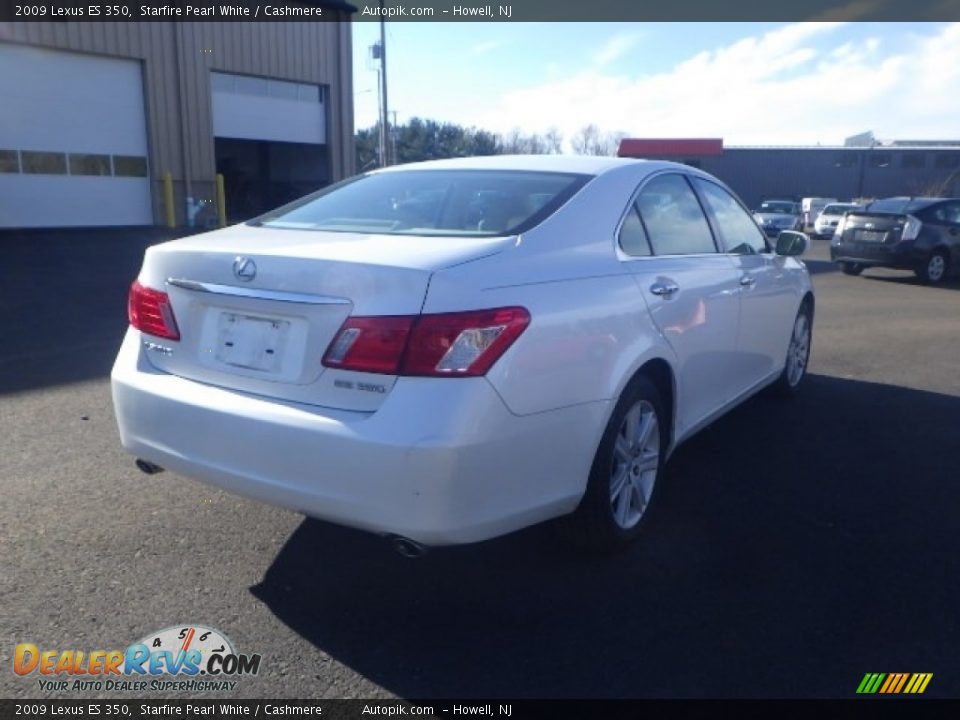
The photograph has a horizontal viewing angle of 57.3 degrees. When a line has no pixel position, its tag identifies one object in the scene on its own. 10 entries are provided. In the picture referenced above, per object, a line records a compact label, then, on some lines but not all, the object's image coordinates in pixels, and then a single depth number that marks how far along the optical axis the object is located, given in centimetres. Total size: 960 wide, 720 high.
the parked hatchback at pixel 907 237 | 1471
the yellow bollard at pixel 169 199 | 2233
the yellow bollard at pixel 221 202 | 2297
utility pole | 3216
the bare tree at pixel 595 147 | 6361
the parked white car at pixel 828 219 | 3145
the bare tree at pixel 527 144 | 6102
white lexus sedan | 271
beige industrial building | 1991
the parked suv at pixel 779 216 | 2937
